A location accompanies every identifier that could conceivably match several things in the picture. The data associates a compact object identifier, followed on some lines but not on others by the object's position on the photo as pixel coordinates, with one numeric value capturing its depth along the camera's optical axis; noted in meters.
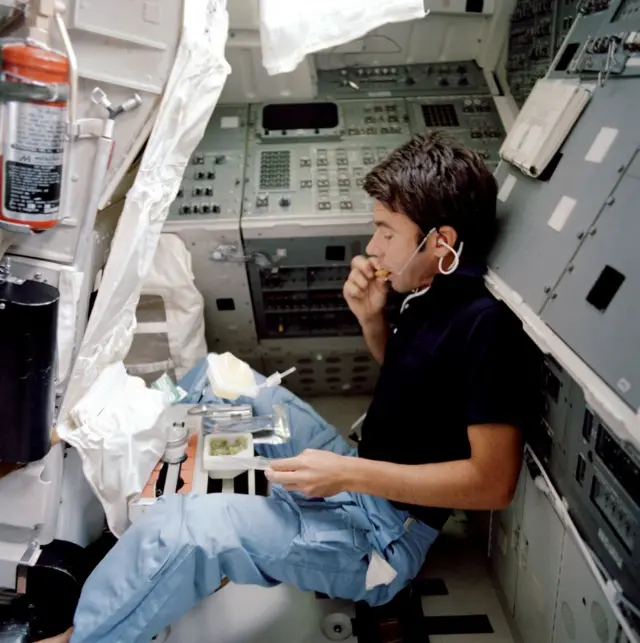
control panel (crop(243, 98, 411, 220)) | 2.21
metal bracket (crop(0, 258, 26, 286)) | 1.19
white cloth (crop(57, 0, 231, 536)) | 1.31
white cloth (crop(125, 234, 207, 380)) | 2.18
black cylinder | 1.15
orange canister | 0.99
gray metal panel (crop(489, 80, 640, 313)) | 1.22
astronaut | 1.32
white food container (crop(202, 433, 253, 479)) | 1.64
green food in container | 1.69
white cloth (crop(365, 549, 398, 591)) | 1.44
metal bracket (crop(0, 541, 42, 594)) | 1.41
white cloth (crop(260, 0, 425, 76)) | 1.70
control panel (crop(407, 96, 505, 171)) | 2.38
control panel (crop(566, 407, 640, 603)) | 1.01
